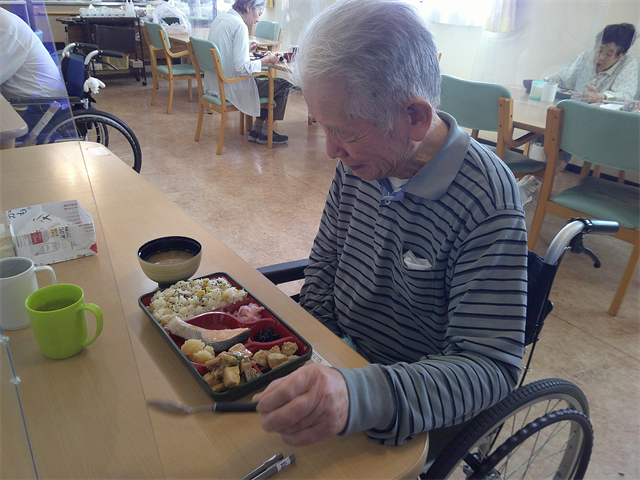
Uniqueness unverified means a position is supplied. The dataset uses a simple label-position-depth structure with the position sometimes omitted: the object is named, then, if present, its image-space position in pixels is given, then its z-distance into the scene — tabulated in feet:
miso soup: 2.97
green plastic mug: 2.18
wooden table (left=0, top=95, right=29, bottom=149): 4.56
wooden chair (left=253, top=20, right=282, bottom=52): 20.52
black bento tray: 2.17
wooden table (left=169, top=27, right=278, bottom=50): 18.19
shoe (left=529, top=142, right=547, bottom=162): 13.41
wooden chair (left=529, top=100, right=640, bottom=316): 6.40
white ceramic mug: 2.26
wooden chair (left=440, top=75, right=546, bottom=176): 8.02
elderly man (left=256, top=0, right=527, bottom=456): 2.05
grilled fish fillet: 2.39
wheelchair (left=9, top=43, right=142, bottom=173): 9.08
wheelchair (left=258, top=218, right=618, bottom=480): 2.51
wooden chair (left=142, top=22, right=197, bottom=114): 16.19
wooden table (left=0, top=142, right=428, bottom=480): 1.76
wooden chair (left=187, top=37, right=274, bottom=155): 12.62
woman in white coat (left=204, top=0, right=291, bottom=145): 13.15
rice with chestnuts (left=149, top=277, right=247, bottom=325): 2.62
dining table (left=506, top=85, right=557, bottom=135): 7.88
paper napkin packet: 2.98
